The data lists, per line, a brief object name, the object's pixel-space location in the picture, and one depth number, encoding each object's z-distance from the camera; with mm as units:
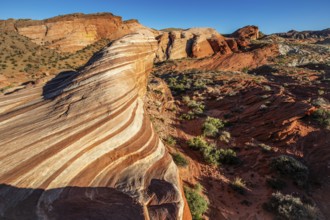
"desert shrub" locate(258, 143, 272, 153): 11426
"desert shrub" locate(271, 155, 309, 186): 9281
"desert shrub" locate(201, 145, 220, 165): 10531
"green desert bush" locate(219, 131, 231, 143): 12969
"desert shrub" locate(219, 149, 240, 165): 10758
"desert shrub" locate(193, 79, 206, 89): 24947
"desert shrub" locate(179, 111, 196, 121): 16328
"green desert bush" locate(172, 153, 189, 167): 9617
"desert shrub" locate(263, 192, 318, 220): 7285
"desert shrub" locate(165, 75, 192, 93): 25500
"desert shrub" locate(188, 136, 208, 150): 11719
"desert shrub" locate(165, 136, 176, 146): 11679
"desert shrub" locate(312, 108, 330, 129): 12911
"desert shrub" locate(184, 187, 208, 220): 7200
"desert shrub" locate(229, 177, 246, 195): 8832
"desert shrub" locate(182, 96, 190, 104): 20427
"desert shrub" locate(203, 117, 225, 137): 13602
